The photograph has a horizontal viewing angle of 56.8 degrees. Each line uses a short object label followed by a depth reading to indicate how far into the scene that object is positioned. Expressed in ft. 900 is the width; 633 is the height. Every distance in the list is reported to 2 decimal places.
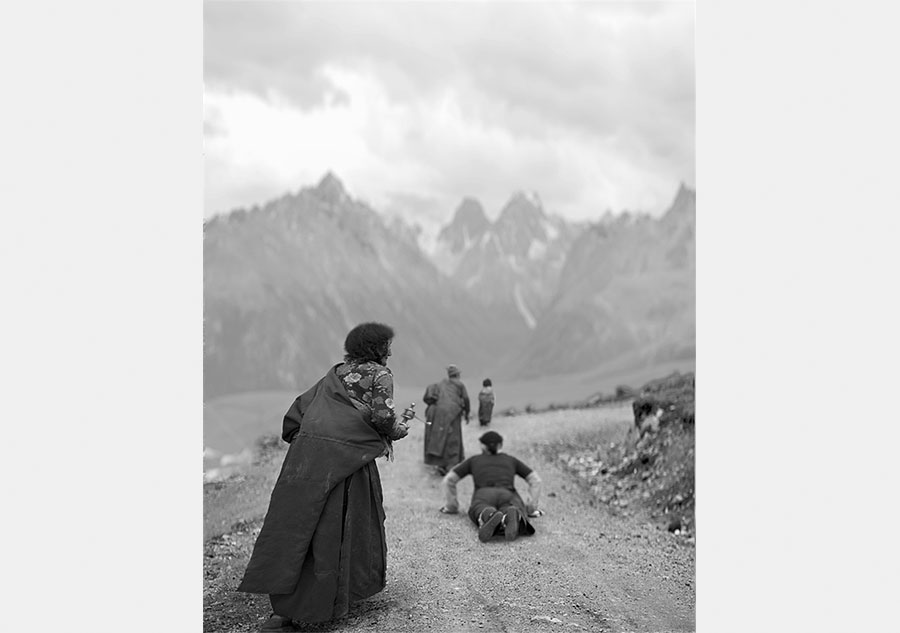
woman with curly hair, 18.61
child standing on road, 28.71
